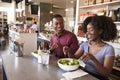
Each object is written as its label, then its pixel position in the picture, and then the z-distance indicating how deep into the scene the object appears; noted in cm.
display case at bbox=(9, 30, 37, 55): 526
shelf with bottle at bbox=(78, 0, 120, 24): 308
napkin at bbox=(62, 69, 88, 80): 133
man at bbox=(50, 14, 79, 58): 233
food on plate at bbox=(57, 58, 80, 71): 149
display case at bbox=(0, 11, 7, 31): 1451
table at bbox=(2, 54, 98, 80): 136
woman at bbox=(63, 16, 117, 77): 152
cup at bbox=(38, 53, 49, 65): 175
